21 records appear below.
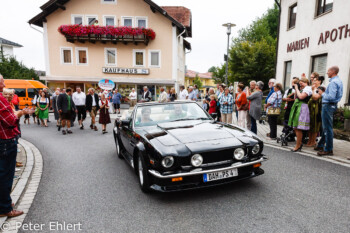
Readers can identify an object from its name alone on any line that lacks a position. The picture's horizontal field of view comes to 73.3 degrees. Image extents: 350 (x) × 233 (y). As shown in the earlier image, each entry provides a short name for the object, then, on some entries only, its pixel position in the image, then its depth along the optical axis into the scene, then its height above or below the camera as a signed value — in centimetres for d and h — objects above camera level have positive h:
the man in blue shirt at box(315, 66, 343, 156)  529 -36
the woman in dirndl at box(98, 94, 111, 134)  984 -116
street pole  1436 +375
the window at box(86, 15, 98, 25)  2217 +618
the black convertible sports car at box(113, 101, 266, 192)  327 -98
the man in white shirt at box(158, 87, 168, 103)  1244 -42
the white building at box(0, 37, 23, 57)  4841 +814
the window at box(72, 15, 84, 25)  2241 +624
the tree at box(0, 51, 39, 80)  3067 +203
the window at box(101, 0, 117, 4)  2217 +779
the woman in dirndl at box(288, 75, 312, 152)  582 -62
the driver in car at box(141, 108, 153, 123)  464 -58
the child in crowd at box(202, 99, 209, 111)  975 -76
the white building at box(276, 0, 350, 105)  987 +244
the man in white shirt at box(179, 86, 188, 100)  1427 -40
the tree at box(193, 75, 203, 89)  7106 +200
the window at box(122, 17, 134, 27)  2228 +608
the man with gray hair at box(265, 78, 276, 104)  815 +17
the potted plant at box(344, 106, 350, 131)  791 -101
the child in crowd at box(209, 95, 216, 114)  866 -63
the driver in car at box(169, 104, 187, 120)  479 -55
